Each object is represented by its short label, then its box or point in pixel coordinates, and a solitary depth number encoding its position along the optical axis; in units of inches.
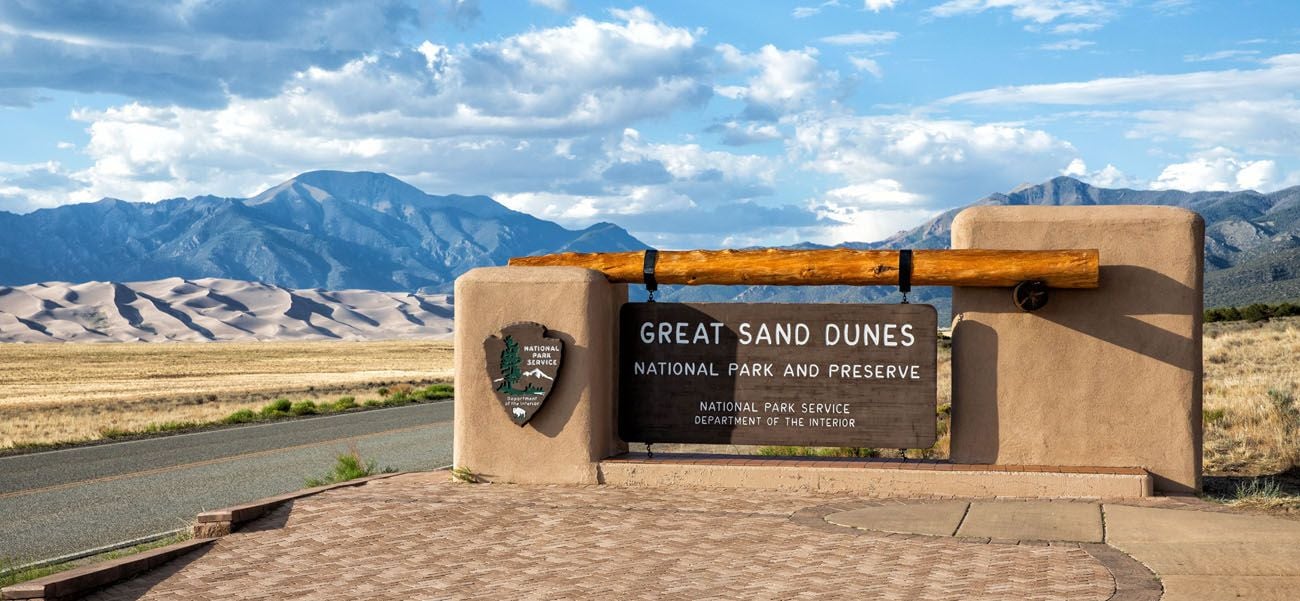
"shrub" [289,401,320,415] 1204.8
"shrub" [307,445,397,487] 557.0
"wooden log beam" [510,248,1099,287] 466.0
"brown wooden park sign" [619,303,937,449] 495.5
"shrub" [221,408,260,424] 1087.2
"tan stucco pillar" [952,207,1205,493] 475.2
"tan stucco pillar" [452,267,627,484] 499.8
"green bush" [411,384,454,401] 1468.0
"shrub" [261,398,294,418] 1173.7
